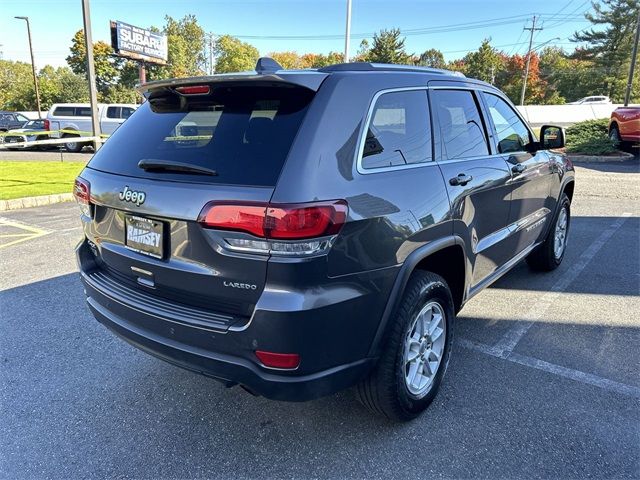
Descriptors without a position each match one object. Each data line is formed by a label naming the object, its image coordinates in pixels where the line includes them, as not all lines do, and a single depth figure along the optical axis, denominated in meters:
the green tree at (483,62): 55.06
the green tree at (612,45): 48.56
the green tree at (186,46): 63.19
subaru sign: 23.03
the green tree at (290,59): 84.22
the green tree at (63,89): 50.72
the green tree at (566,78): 54.88
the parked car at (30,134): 21.63
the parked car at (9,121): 29.83
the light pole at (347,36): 21.33
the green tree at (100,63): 53.53
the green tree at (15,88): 53.56
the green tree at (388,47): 41.84
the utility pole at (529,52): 52.41
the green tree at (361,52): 52.44
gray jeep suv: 1.95
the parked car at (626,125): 14.12
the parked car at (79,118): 21.22
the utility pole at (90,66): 12.01
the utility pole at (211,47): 66.12
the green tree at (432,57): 88.12
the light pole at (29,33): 38.09
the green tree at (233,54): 74.69
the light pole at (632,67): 24.95
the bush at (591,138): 15.27
